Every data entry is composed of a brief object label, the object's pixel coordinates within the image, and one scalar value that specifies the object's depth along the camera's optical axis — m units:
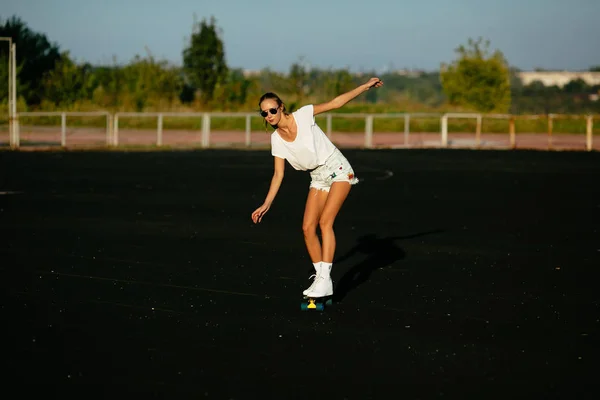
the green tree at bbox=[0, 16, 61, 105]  63.58
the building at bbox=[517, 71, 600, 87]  163.00
